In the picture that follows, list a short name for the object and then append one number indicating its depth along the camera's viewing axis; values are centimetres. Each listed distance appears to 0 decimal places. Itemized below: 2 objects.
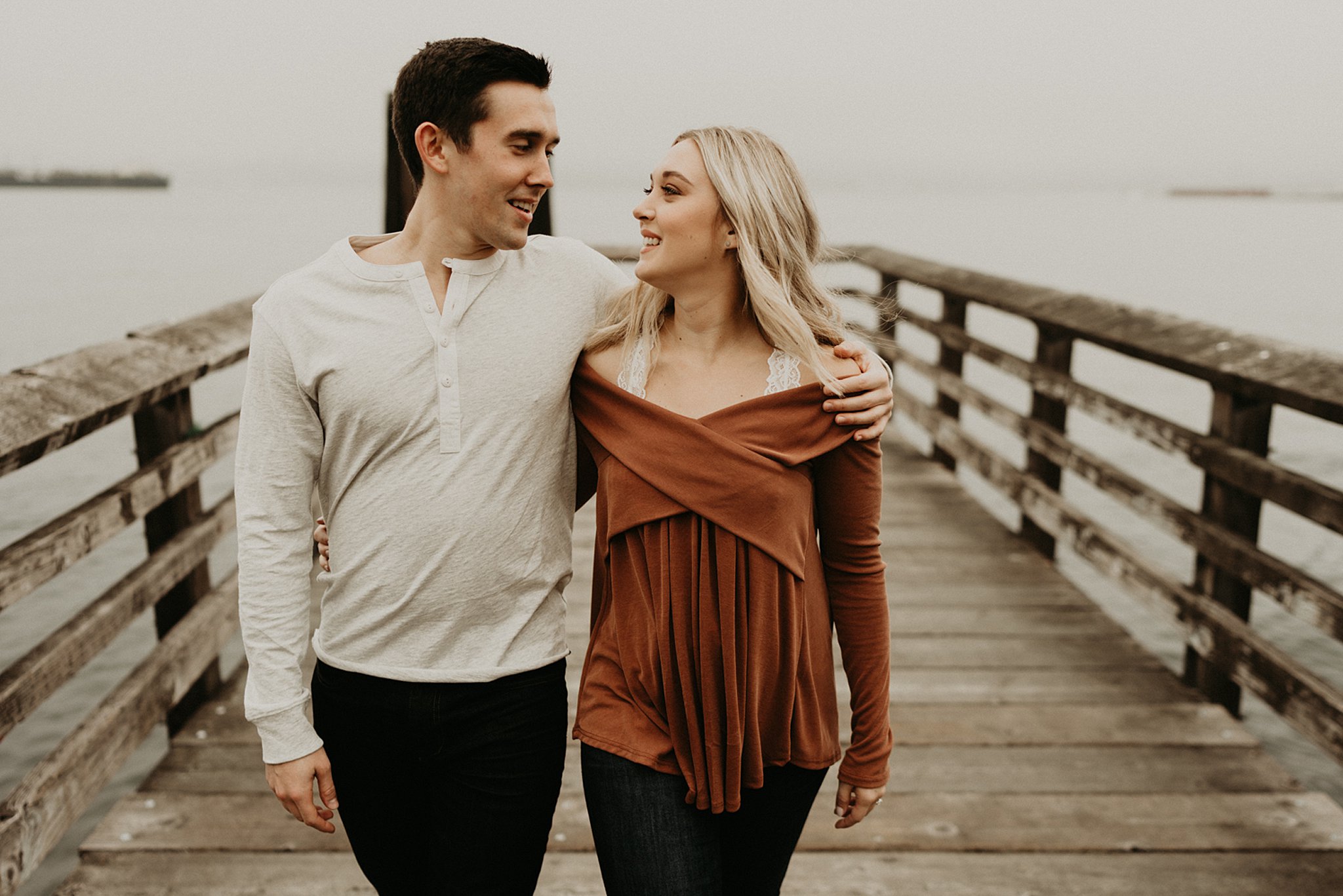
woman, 155
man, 156
